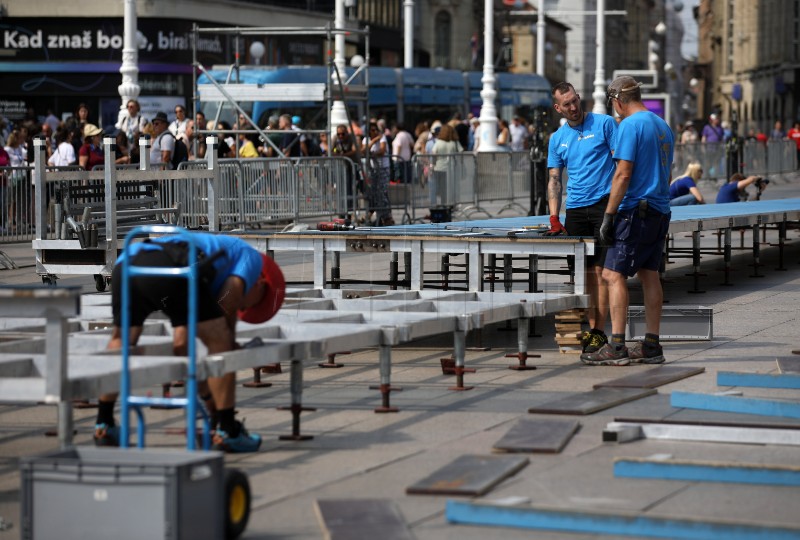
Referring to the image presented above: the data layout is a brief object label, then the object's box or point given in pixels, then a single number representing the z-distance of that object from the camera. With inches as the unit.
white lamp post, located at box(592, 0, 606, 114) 2246.6
